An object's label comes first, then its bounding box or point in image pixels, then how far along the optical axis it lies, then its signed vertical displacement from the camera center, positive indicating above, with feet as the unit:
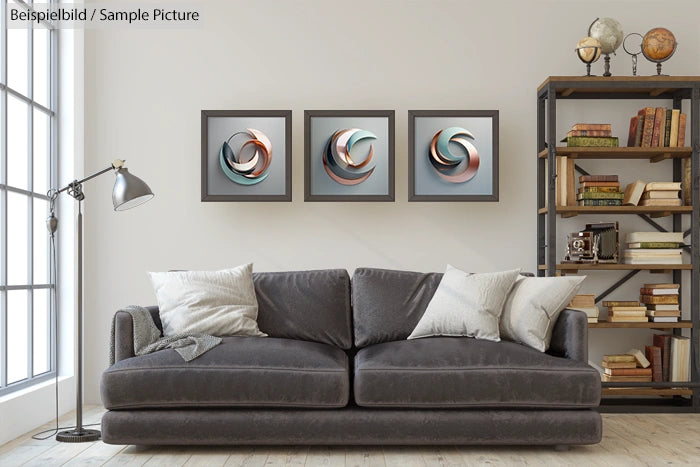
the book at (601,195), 15.76 +0.70
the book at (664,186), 15.83 +0.88
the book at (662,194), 15.87 +0.73
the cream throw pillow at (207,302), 13.34 -1.22
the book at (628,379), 15.75 -2.91
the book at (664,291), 15.78 -1.19
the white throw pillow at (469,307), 13.50 -1.30
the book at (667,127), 15.99 +2.06
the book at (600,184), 15.81 +0.92
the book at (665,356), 15.90 -2.49
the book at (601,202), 15.78 +0.56
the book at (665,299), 15.74 -1.34
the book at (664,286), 15.81 -1.09
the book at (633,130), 16.17 +2.03
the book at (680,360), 15.76 -2.54
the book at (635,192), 15.98 +0.77
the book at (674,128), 15.94 +2.04
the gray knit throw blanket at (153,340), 12.43 -1.73
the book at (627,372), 15.74 -2.77
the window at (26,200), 13.56 +0.55
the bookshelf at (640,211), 15.57 +0.39
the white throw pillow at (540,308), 13.03 -1.27
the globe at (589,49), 15.85 +3.59
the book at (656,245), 15.80 -0.28
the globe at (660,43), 16.06 +3.75
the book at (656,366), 15.87 -2.67
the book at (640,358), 15.89 -2.52
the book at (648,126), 15.96 +2.08
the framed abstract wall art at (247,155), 16.35 +1.55
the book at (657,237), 15.80 -0.12
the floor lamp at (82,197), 12.83 +0.47
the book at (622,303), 15.74 -1.42
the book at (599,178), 15.81 +1.04
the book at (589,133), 15.80 +1.93
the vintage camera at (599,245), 15.79 -0.28
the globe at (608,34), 16.03 +3.93
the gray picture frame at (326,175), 16.35 +1.44
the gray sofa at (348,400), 11.78 -2.50
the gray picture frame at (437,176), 16.31 +1.38
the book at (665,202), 15.84 +0.57
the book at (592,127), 15.81 +2.05
